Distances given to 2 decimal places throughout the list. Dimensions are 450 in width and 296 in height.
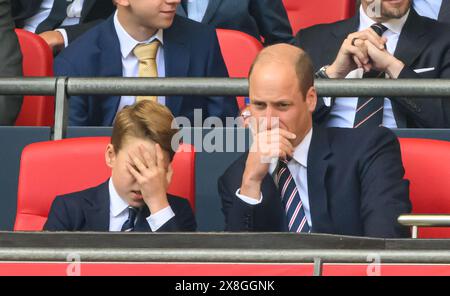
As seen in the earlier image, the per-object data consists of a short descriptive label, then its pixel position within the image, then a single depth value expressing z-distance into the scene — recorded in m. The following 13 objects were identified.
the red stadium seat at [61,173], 8.20
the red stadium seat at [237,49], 10.86
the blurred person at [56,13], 12.28
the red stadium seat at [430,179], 8.02
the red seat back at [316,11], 12.34
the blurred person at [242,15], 11.98
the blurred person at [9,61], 9.84
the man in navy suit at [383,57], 9.50
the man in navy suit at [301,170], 7.79
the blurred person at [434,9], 12.06
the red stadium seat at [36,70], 10.33
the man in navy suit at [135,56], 9.86
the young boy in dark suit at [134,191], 7.81
